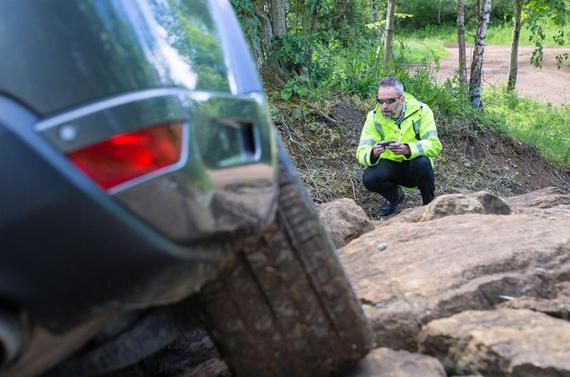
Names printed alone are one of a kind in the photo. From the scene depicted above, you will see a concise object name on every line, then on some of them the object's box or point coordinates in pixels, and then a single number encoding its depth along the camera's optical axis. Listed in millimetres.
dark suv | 1356
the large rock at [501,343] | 2250
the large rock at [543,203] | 4523
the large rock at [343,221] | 4152
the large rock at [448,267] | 2697
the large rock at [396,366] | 2232
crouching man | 6027
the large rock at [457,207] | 4324
